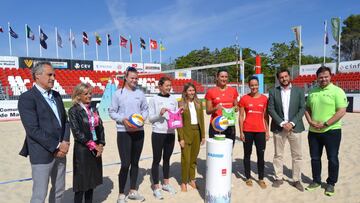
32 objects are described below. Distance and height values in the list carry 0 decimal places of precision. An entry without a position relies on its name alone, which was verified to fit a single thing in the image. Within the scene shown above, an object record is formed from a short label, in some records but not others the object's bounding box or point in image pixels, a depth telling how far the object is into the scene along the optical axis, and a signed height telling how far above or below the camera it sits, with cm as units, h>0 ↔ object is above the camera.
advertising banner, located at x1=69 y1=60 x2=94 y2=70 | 2477 +274
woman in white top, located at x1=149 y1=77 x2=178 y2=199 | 375 -43
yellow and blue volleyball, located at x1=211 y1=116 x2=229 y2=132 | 344 -41
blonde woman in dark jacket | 294 -54
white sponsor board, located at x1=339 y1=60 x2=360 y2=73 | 2216 +198
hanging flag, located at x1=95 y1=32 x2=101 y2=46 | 2819 +575
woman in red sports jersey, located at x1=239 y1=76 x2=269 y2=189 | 397 -47
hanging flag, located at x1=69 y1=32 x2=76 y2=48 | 2657 +541
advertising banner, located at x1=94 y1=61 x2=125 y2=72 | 2638 +276
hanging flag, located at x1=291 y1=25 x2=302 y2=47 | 2438 +528
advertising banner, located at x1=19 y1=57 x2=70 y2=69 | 2199 +277
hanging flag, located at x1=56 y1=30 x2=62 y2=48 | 2589 +527
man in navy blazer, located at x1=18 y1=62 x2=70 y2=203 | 245 -32
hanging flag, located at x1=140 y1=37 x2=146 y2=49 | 3066 +571
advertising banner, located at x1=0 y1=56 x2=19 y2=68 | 2118 +263
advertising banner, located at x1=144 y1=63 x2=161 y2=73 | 2937 +284
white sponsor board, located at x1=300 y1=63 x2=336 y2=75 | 2524 +211
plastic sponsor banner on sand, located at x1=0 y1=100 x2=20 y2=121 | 1261 -76
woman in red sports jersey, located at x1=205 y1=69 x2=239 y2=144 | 405 -12
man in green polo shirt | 371 -42
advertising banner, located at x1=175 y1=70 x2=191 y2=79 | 2872 +185
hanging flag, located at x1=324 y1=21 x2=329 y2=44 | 2655 +544
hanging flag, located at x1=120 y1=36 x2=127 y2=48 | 2946 +575
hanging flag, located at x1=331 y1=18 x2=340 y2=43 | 2428 +571
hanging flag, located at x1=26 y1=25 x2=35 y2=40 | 2405 +554
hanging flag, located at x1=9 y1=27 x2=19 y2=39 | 2361 +543
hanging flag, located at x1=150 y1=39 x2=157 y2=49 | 3127 +572
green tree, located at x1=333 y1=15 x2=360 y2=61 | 3822 +866
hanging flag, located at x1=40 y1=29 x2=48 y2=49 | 2466 +509
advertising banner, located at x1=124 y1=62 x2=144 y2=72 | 2848 +288
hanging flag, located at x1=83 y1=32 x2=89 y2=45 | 2670 +547
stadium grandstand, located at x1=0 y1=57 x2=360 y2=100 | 1582 +140
